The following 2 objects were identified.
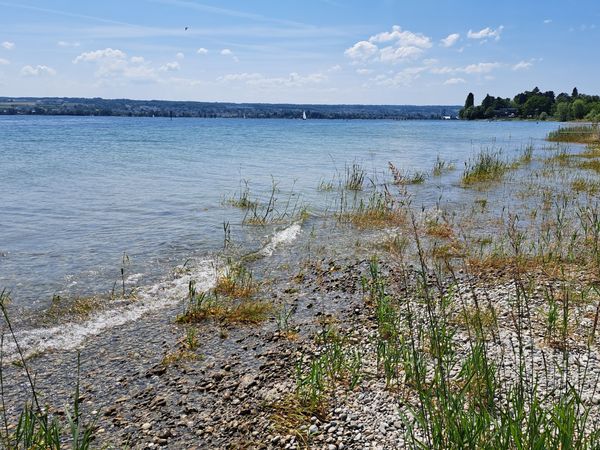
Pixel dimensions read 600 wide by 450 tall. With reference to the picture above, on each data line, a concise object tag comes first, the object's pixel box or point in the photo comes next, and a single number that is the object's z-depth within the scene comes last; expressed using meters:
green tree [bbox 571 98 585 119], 140.25
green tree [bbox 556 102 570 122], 151.12
